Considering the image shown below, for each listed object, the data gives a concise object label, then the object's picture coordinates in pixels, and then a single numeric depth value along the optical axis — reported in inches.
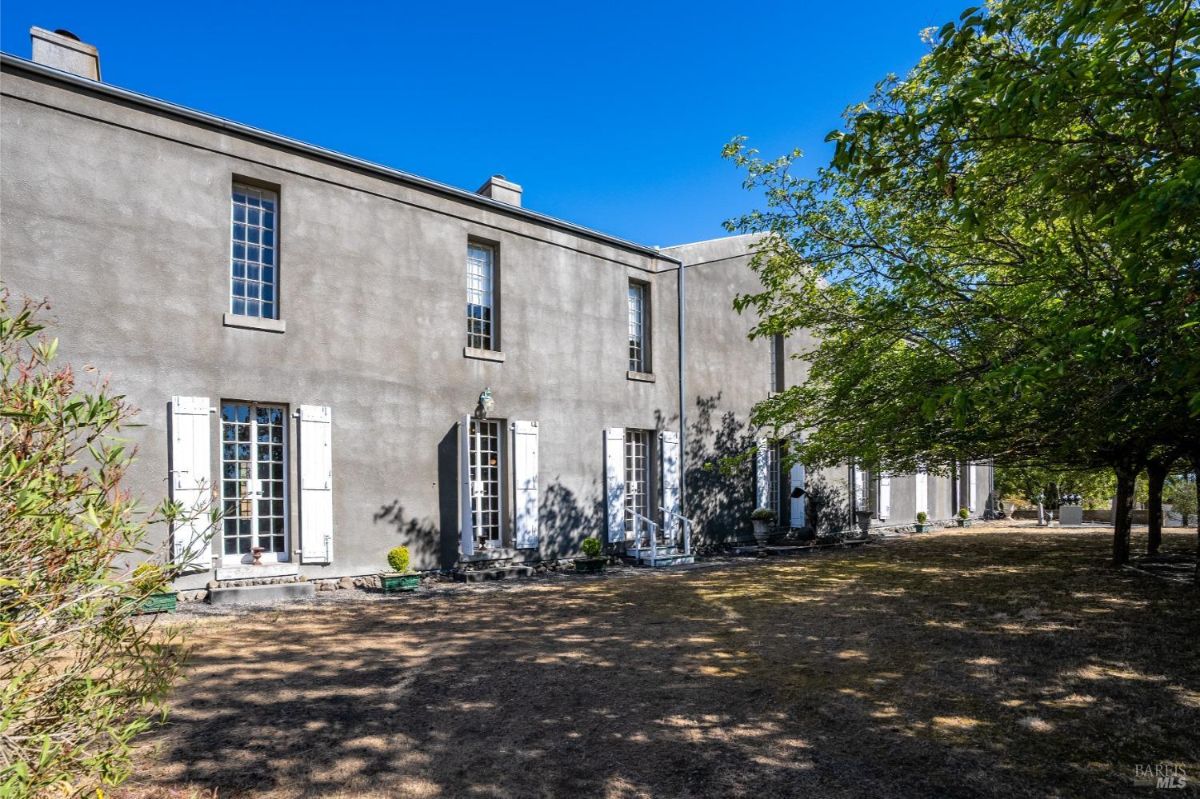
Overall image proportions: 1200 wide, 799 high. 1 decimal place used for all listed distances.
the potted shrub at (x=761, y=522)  627.8
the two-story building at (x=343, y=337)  340.2
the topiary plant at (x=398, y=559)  407.8
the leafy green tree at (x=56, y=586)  84.1
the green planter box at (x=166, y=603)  313.0
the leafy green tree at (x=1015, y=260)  163.8
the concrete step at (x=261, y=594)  352.5
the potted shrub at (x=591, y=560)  496.7
